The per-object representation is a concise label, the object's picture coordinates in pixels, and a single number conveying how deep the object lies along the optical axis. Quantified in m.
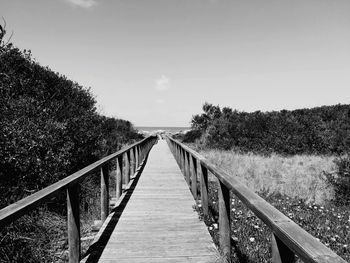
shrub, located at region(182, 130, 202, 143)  35.21
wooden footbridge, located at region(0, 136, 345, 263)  1.90
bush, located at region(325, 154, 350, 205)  7.97
